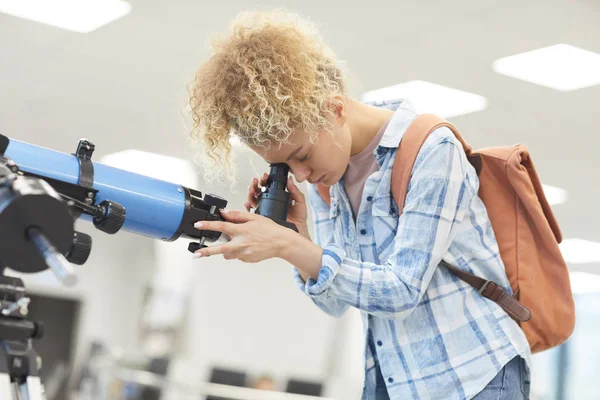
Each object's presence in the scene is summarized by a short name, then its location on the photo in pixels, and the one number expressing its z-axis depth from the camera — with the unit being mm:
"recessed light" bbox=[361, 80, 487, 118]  4711
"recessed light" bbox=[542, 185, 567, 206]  6668
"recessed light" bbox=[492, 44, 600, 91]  4113
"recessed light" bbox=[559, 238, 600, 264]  8602
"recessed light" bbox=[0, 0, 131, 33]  3908
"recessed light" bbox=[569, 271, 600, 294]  10151
